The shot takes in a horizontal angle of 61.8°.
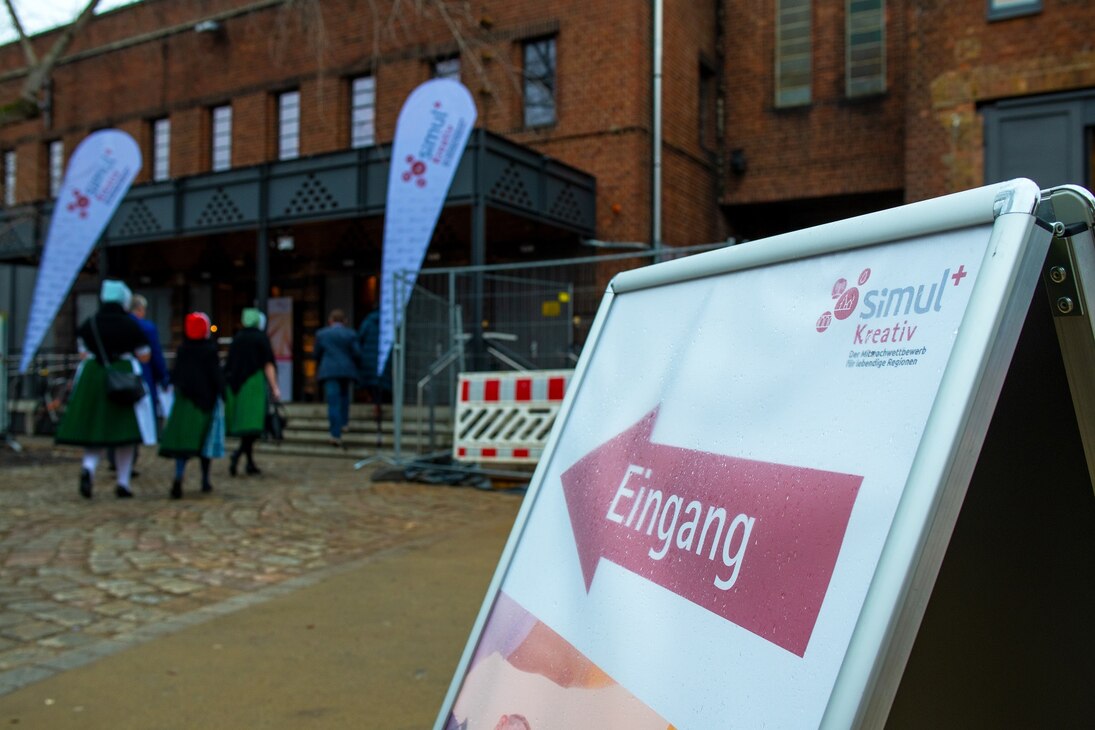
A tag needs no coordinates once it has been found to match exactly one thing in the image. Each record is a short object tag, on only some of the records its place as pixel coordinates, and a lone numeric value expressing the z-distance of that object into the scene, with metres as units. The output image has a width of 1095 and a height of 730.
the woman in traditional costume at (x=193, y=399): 8.29
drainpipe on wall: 15.15
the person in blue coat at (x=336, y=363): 12.14
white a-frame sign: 1.27
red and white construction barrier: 8.80
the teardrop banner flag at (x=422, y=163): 12.36
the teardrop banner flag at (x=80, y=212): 16.17
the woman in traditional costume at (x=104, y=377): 8.03
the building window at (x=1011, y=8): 12.53
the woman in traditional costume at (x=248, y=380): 9.80
